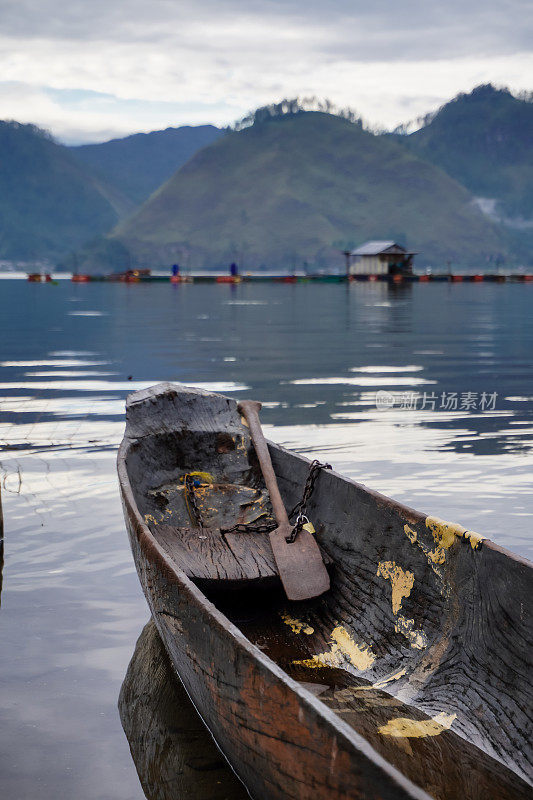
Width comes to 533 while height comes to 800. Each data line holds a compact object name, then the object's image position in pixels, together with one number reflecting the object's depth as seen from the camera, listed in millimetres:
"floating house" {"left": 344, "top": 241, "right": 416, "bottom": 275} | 100250
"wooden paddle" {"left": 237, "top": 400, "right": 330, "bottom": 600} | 5949
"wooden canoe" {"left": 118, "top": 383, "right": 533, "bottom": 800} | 3486
